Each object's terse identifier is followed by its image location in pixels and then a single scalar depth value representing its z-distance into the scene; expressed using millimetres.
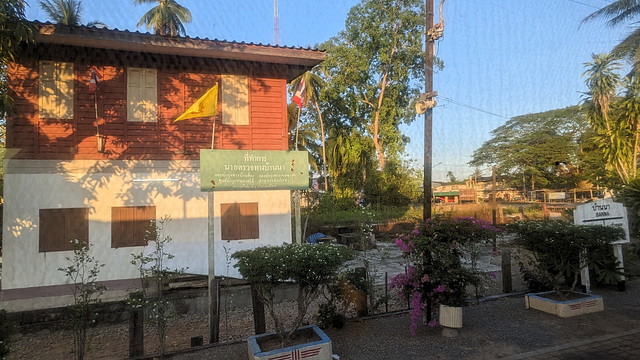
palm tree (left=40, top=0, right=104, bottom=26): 17503
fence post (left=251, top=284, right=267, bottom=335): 5422
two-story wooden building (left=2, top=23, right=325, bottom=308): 9023
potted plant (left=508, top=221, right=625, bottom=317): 6188
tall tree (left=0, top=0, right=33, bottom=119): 5812
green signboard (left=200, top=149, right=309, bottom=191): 5871
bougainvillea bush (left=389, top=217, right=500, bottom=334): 5410
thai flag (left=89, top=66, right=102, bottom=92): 8847
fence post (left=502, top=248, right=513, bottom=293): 7750
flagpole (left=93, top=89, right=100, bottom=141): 9464
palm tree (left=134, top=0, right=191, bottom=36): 23984
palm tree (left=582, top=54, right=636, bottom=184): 12172
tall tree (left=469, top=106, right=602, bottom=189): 43156
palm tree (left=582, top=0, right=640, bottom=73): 17172
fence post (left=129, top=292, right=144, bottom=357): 4953
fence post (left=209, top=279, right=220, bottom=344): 5410
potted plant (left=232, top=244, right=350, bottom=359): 4375
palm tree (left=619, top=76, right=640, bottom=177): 11914
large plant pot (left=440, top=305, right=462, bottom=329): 5309
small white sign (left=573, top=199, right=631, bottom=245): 7652
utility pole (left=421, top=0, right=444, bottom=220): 6805
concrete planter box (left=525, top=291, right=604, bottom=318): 6148
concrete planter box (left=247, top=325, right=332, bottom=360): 4242
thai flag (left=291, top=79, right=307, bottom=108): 8141
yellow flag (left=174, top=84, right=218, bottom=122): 6973
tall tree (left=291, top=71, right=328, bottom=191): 26781
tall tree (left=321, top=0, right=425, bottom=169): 27281
